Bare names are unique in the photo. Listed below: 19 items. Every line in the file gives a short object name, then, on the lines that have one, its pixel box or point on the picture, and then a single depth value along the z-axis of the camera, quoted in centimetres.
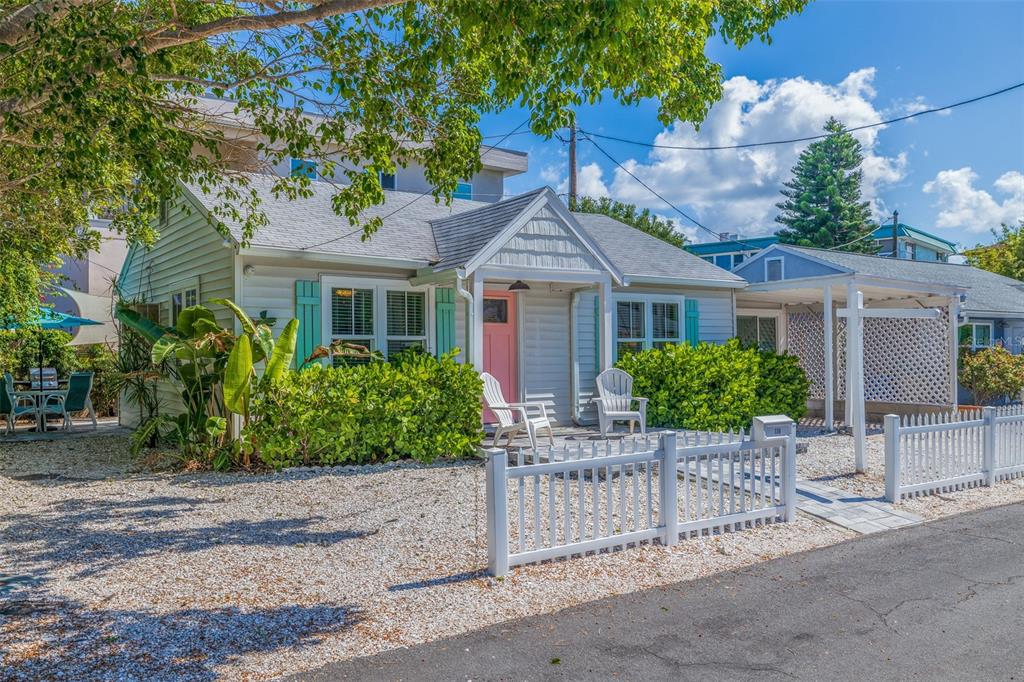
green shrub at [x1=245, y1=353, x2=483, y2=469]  884
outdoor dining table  1288
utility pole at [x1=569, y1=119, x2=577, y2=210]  2515
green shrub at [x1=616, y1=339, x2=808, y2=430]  1180
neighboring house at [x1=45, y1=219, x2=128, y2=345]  1891
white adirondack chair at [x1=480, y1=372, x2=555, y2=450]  908
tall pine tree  4056
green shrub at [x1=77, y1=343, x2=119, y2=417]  1622
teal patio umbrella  1357
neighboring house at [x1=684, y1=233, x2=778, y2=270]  3219
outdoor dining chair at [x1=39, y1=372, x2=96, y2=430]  1327
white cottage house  995
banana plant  858
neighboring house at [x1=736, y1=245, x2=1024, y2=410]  1350
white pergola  977
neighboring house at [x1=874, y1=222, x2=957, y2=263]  3900
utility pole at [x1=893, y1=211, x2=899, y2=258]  3550
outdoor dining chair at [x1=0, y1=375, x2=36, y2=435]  1284
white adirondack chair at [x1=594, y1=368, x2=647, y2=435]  1080
